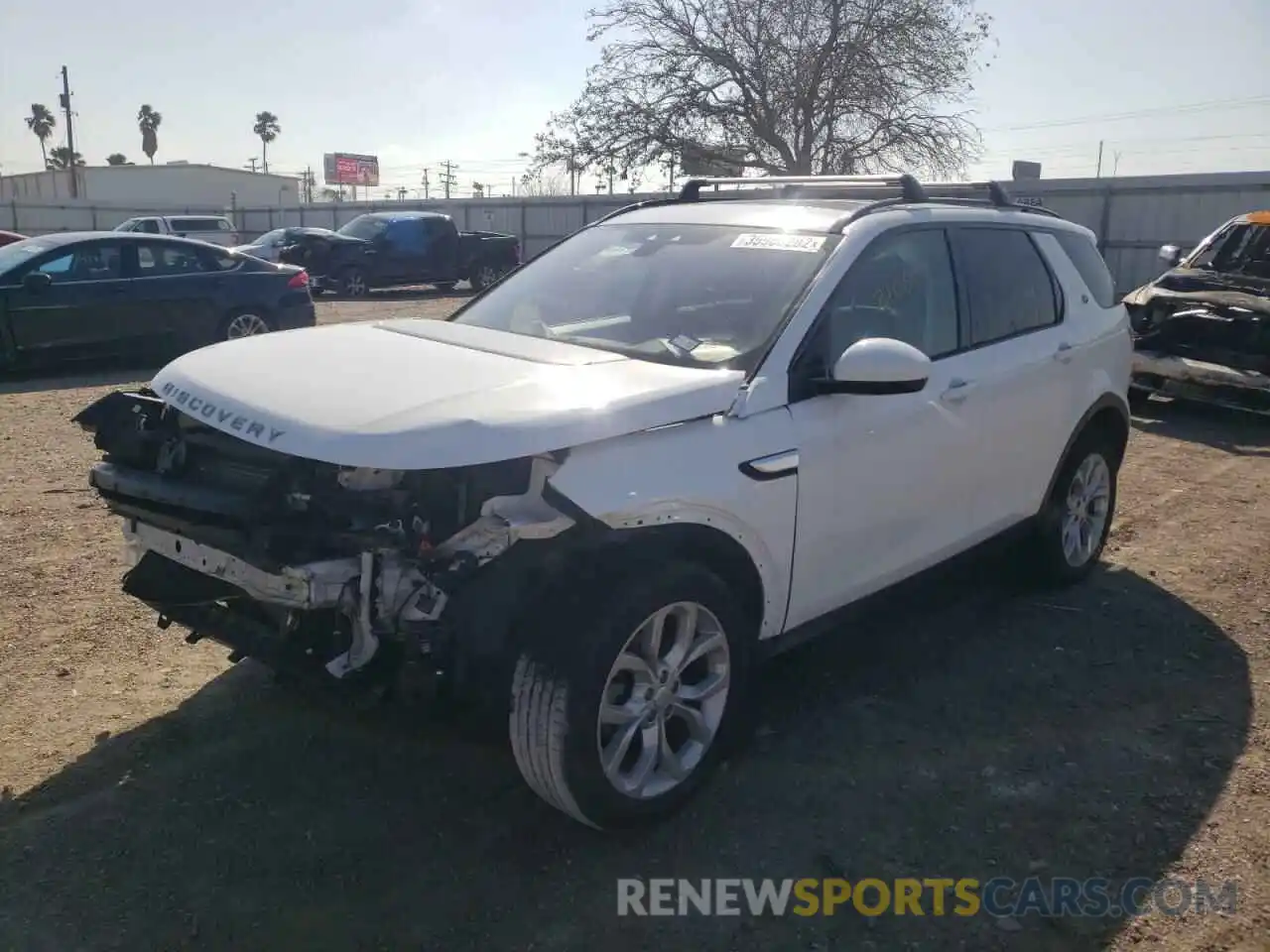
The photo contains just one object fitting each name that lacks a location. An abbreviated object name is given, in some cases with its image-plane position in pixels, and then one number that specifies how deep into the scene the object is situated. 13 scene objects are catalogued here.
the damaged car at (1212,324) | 9.26
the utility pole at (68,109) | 56.42
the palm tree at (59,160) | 77.44
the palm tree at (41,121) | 101.56
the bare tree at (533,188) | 34.02
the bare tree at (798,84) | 24.75
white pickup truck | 23.55
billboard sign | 83.00
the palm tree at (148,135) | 91.50
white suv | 2.88
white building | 65.44
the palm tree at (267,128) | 97.06
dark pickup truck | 22.89
